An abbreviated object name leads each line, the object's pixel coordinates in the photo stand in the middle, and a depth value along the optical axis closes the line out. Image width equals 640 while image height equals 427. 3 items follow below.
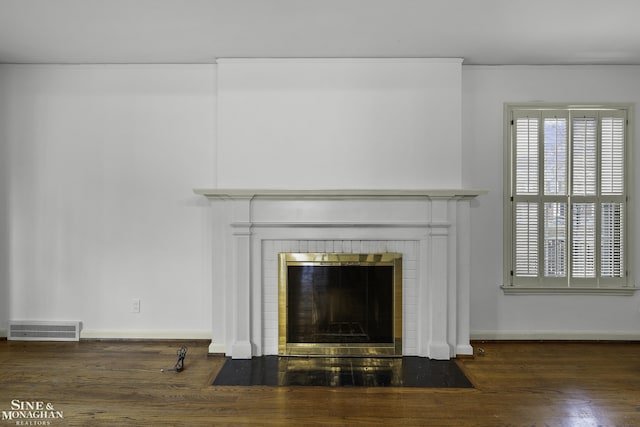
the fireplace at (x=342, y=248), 3.45
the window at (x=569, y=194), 3.80
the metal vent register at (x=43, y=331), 3.82
